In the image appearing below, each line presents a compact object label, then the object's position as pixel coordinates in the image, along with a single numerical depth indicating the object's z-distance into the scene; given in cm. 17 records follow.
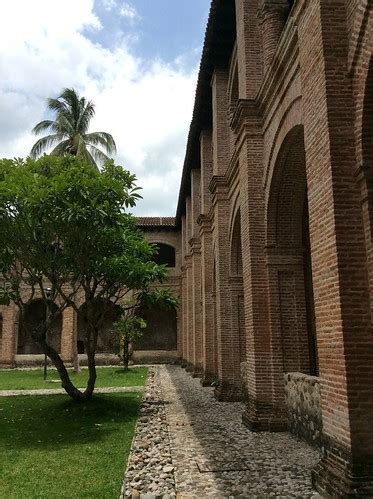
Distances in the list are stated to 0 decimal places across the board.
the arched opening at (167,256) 3366
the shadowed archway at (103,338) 3205
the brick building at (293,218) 488
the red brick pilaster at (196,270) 1994
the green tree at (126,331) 2511
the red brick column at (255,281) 846
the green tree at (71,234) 915
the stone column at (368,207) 485
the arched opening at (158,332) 3250
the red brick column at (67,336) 2838
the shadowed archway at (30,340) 3231
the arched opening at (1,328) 2999
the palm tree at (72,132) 2180
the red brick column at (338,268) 465
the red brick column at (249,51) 960
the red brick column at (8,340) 2877
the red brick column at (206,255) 1656
